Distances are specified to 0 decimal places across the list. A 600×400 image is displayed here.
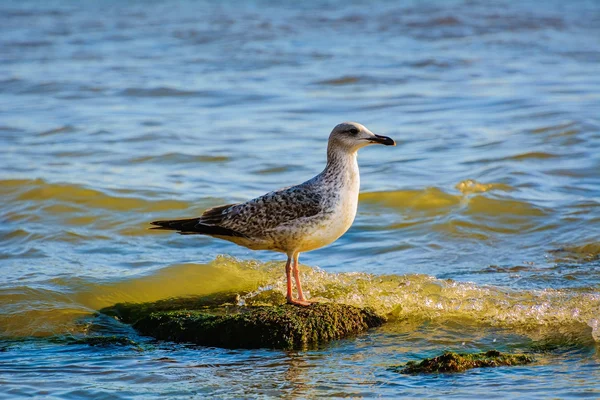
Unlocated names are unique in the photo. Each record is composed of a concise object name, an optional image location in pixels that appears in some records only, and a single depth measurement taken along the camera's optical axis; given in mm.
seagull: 13273
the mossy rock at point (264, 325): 12445
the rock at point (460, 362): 11203
